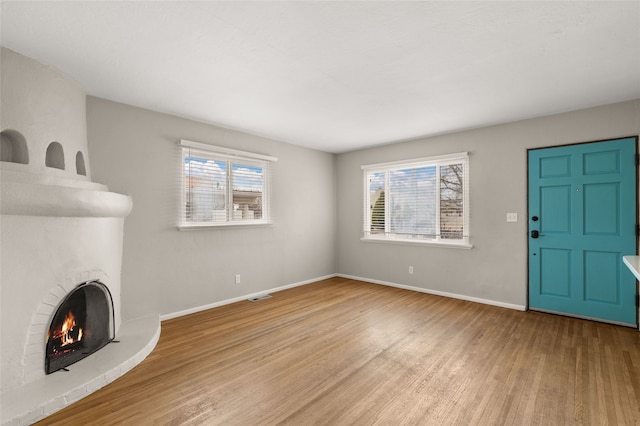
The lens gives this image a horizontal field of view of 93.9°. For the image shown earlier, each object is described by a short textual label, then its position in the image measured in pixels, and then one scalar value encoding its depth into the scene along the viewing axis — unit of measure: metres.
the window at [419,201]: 4.67
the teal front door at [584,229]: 3.44
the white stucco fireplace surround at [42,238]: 2.06
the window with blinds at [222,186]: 3.97
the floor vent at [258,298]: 4.53
